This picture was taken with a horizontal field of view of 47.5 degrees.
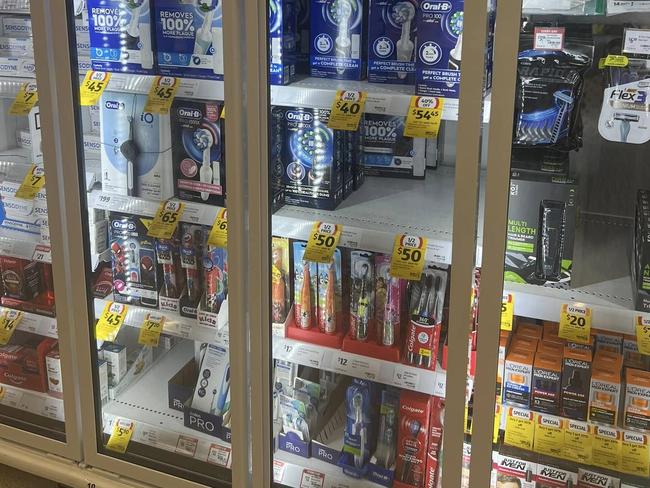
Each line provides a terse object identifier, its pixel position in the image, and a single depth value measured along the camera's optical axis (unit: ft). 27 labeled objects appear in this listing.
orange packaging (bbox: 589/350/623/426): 6.05
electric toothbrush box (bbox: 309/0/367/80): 6.55
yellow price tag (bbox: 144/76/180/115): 6.33
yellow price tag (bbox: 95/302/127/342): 7.20
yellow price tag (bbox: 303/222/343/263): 6.11
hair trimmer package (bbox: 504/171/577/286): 5.85
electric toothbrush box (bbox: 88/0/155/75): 6.75
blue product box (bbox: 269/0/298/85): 6.28
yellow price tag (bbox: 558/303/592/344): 5.65
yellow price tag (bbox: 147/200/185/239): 6.75
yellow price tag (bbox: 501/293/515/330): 5.82
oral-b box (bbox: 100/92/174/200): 7.11
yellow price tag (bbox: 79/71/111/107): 6.62
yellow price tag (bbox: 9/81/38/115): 7.11
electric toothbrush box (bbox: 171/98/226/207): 6.89
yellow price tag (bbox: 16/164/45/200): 7.38
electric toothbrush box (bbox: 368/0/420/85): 6.43
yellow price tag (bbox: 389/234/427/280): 5.79
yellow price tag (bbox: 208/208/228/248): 6.54
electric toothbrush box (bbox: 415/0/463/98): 5.79
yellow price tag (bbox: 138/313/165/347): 7.01
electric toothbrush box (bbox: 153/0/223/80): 6.53
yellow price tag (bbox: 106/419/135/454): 7.38
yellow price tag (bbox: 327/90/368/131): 5.75
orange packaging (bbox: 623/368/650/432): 6.02
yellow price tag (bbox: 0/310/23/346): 8.14
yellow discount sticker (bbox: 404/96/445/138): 5.49
